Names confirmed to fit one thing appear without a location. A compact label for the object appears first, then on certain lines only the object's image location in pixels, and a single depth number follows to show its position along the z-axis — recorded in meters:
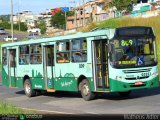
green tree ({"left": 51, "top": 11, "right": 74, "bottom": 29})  157.02
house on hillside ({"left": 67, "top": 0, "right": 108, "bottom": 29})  132.75
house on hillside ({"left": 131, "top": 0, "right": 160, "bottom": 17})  56.50
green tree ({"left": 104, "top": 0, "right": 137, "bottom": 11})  73.81
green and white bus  17.31
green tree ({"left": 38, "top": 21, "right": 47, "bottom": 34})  146.93
